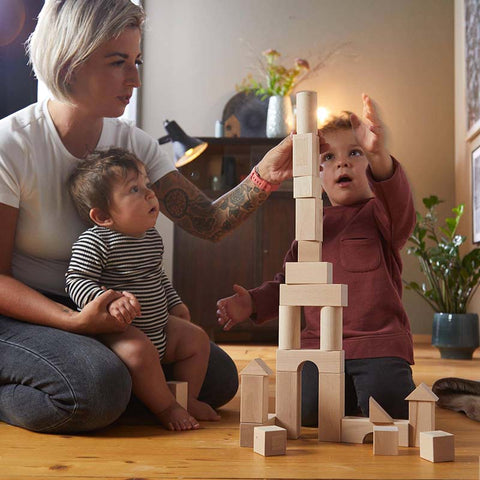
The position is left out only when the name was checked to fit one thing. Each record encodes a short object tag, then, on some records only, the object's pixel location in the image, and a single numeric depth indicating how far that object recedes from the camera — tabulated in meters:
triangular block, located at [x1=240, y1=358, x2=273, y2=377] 1.18
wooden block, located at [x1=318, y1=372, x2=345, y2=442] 1.19
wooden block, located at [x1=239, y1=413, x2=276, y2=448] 1.19
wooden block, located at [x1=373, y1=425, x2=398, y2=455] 1.14
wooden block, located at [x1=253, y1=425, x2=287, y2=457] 1.12
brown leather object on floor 1.57
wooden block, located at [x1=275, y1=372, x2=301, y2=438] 1.21
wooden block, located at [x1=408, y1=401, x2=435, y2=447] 1.17
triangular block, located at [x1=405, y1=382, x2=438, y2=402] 1.16
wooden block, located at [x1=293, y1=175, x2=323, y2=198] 1.19
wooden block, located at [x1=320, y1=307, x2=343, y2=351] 1.18
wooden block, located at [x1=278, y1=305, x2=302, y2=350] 1.21
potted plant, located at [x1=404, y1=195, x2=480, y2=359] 3.16
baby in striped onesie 1.39
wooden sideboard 3.76
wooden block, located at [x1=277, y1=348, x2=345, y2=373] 1.18
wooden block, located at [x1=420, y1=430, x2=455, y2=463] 1.09
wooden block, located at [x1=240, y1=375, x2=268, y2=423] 1.18
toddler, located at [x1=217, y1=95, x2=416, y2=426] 1.45
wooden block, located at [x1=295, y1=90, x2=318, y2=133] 1.24
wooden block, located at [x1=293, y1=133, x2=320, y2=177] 1.21
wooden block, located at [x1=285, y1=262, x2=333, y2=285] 1.18
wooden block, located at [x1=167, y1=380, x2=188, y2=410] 1.44
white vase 4.00
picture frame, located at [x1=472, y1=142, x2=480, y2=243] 3.63
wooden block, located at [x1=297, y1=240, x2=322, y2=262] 1.20
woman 1.29
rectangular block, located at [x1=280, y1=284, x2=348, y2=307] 1.17
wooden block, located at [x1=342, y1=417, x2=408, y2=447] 1.19
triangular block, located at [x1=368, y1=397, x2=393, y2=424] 1.18
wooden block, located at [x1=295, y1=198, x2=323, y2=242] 1.19
